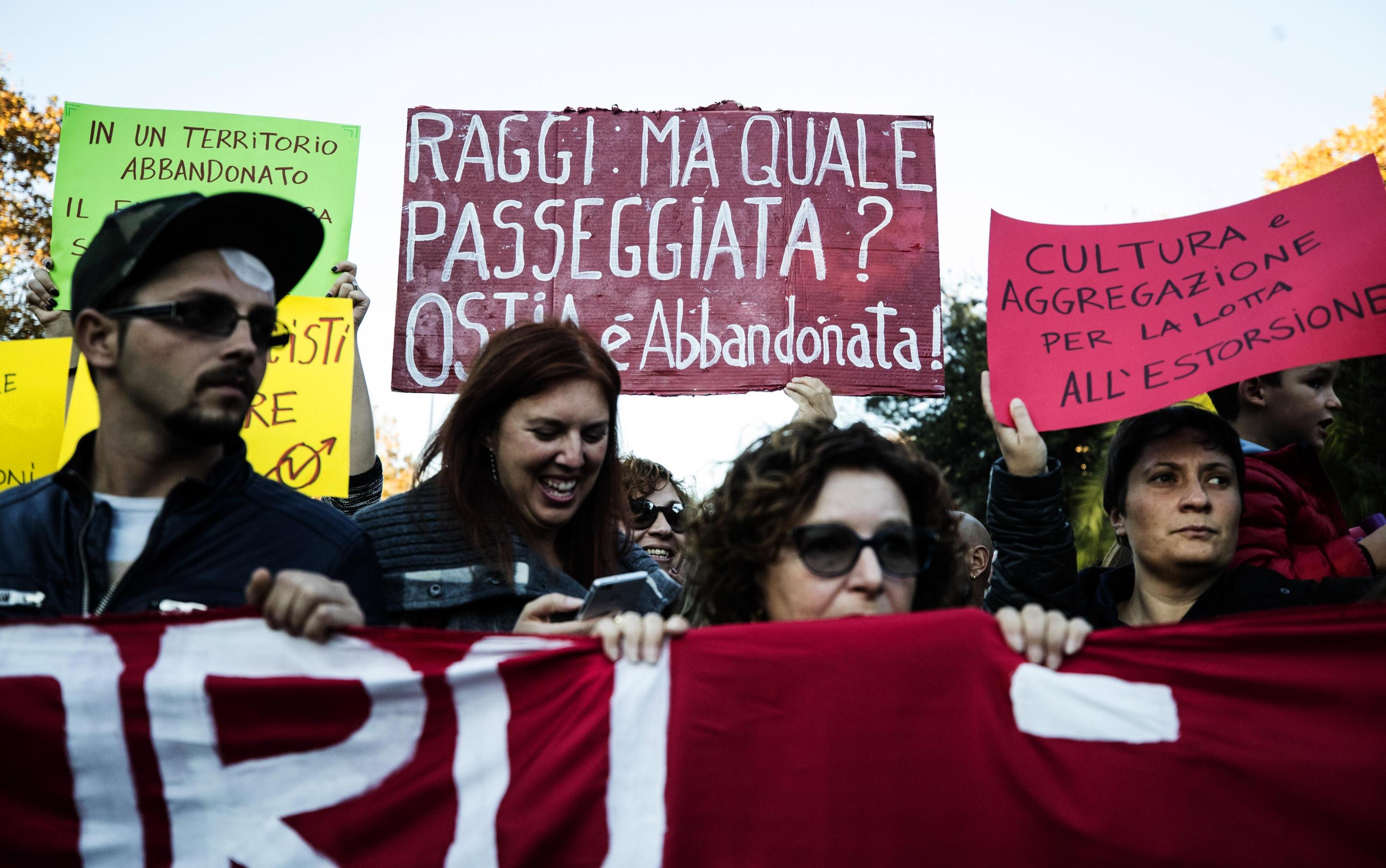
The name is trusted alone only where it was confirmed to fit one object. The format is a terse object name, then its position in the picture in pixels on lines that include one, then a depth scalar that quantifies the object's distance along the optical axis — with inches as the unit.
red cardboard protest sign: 156.6
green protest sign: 155.9
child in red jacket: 112.4
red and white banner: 76.2
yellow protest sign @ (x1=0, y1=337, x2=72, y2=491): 139.0
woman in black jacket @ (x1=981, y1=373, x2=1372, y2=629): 100.7
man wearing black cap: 87.4
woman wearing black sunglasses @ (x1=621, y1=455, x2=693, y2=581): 164.7
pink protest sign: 103.7
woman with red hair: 103.3
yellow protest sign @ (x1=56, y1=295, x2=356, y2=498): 136.5
